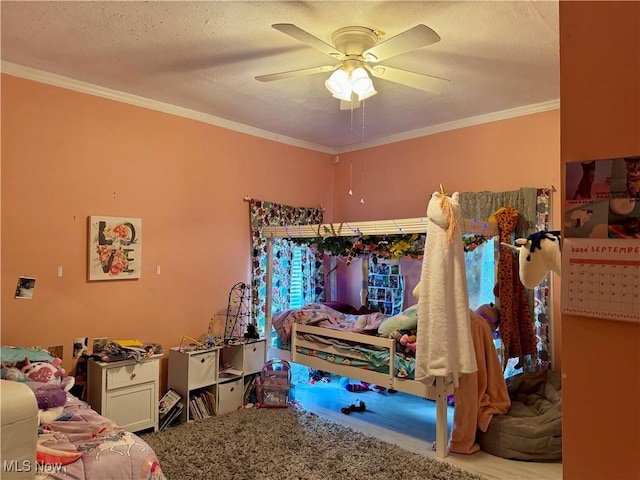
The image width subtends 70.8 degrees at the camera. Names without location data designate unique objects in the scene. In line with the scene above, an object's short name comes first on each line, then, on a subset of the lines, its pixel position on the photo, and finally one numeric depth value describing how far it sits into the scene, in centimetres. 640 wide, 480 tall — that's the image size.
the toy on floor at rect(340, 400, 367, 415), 393
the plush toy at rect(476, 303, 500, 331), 363
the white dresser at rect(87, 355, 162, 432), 319
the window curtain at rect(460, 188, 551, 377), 372
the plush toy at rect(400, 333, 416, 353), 325
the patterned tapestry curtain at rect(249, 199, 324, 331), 452
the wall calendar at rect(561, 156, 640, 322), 94
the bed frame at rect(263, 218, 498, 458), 312
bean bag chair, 299
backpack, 403
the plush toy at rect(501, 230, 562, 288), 197
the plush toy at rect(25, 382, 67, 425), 235
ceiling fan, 242
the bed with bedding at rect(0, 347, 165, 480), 121
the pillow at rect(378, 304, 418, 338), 334
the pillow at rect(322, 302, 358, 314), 478
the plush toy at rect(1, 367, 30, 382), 255
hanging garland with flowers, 357
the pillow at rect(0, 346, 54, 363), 273
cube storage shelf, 366
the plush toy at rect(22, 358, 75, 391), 270
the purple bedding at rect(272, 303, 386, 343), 379
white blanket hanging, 292
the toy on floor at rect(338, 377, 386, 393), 457
